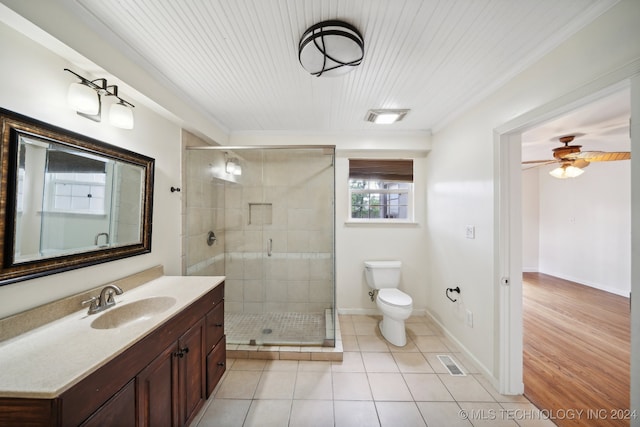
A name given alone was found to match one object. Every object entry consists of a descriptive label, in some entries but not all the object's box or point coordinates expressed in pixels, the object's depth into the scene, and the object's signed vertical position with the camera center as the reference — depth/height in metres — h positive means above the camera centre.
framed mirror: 0.94 +0.08
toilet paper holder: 2.18 -0.70
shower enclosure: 2.51 -0.20
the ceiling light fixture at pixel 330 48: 1.17 +0.97
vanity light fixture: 1.11 +0.62
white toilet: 2.22 -0.82
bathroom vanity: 0.69 -0.58
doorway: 1.63 -0.26
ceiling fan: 2.58 +0.81
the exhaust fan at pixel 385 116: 2.21 +1.10
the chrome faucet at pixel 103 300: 1.21 -0.47
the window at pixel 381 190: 2.97 +0.42
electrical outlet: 1.99 -0.88
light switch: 1.95 -0.08
